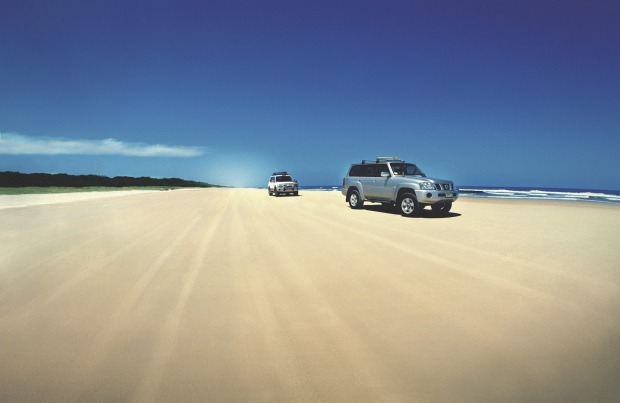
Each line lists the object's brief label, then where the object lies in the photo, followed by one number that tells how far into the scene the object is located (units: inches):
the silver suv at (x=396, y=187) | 536.4
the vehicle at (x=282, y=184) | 1230.3
